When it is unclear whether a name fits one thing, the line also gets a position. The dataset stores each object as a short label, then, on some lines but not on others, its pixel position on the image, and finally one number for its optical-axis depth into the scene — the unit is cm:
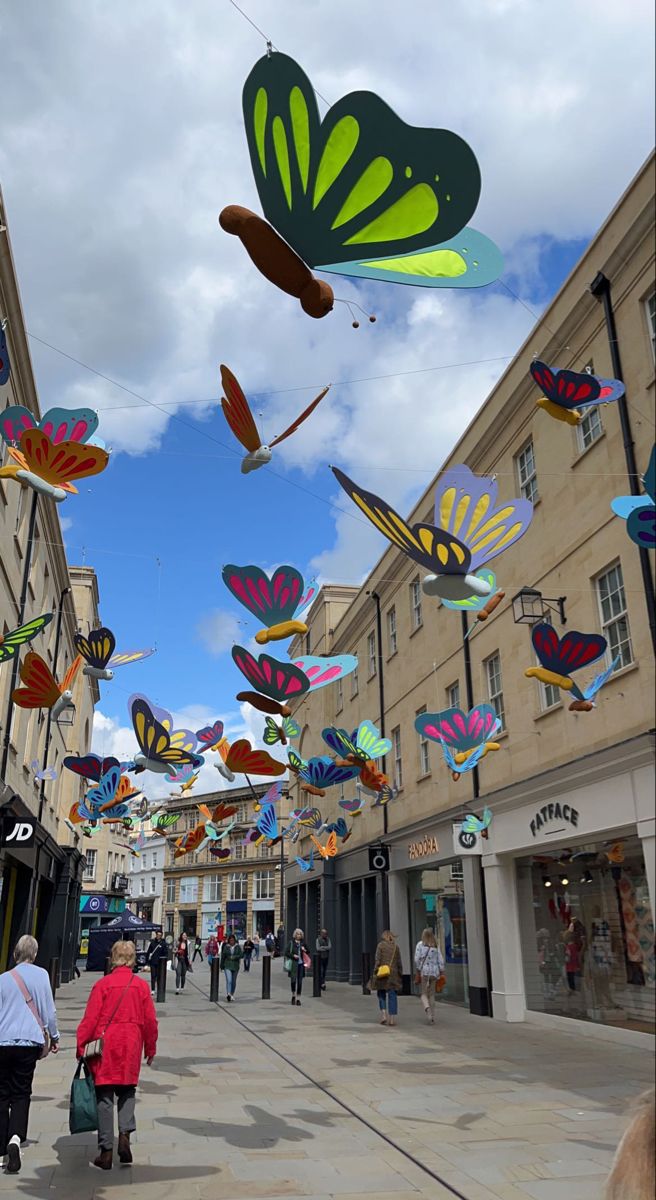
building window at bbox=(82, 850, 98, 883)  5669
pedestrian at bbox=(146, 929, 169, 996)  2382
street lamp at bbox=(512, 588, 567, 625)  1437
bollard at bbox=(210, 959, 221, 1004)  2335
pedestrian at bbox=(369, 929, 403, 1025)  1631
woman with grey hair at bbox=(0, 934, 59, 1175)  684
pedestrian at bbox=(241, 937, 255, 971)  3944
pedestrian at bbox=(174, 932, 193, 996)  2792
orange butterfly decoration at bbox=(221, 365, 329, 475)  684
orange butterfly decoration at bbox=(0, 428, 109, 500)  884
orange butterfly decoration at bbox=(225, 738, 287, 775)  1460
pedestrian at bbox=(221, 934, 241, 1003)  2355
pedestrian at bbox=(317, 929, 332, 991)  2455
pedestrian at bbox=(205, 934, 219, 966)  3133
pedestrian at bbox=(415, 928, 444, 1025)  1692
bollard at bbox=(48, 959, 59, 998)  2333
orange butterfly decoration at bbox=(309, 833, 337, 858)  2853
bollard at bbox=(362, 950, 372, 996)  2378
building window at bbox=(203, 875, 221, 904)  7406
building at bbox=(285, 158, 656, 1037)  1245
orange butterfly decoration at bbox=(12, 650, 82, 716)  1311
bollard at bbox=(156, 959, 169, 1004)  2292
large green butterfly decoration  354
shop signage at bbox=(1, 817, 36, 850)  1658
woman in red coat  680
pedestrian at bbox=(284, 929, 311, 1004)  2206
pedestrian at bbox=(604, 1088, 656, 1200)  136
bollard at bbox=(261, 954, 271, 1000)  2420
